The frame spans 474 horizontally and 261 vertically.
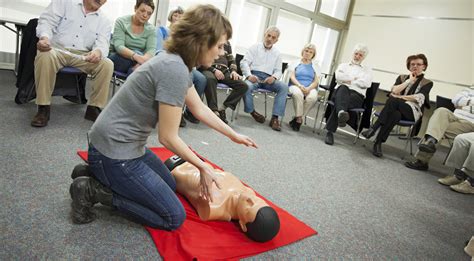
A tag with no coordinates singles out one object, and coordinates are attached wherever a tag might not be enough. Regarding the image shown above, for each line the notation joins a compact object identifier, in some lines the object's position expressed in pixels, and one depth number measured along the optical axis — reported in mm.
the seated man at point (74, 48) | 2445
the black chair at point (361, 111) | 4020
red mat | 1308
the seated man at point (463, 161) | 2893
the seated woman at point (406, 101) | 3775
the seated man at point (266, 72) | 4098
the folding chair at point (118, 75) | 3080
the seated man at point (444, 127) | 3363
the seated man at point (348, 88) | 3894
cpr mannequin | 1454
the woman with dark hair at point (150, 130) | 1183
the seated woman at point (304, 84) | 4250
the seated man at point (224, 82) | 3619
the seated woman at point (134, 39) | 3053
